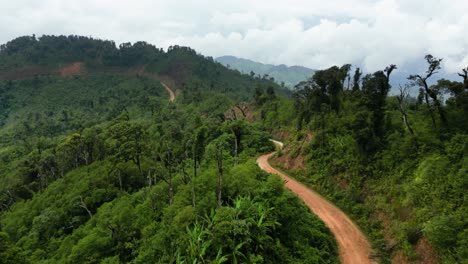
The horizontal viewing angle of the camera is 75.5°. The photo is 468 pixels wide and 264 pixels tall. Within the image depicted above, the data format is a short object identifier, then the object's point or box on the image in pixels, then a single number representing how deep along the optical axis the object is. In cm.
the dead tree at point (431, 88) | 2881
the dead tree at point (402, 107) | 3101
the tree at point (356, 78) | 4291
